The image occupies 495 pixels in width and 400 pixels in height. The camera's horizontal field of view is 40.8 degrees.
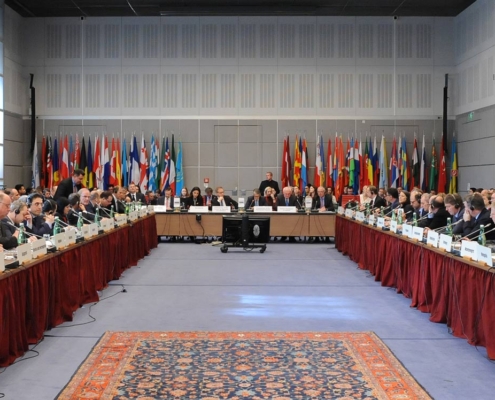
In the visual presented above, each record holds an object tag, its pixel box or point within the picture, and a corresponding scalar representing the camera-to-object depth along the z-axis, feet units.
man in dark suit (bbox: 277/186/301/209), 47.34
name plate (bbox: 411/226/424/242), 23.92
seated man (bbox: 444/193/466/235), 24.79
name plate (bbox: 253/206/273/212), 46.14
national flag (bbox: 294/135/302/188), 56.95
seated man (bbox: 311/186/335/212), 47.81
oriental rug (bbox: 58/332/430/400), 13.48
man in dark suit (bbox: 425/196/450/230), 27.20
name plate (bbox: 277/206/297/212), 46.14
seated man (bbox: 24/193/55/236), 22.94
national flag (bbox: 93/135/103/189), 56.54
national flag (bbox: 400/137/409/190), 55.98
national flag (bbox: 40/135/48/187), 56.39
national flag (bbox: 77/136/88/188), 56.48
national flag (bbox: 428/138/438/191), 55.86
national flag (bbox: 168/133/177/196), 56.75
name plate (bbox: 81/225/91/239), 24.21
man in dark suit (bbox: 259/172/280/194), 54.17
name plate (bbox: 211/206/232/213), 46.69
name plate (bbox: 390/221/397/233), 28.09
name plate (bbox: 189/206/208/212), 46.37
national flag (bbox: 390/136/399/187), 55.98
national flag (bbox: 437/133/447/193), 55.62
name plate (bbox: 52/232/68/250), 20.31
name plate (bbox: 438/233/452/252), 20.06
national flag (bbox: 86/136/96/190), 56.39
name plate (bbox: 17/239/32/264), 16.83
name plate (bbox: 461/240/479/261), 17.60
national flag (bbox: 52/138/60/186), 56.24
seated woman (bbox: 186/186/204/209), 48.73
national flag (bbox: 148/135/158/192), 56.49
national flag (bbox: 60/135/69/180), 56.13
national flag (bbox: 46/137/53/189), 55.94
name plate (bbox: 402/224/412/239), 25.39
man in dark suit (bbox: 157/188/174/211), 47.79
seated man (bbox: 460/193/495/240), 22.30
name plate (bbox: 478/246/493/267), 16.57
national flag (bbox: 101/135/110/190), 56.54
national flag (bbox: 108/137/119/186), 56.59
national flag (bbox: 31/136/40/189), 55.94
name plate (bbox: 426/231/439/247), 21.60
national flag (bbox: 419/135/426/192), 56.03
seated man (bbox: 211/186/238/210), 48.03
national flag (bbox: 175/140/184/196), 57.16
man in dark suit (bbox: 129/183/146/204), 46.34
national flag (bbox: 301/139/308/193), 56.90
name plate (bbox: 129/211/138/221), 35.80
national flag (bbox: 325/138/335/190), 56.70
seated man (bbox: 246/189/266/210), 47.37
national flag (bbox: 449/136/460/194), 55.52
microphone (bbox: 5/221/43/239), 20.69
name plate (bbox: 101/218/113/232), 28.22
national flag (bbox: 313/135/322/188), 56.85
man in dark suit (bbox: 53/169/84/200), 31.45
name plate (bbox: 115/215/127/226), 31.75
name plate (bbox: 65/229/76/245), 21.69
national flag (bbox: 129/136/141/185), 56.39
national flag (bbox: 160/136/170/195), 56.49
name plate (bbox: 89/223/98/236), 25.49
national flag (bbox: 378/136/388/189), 56.08
